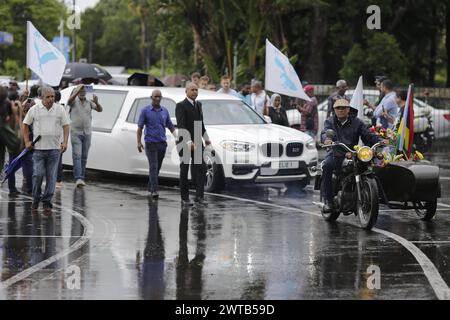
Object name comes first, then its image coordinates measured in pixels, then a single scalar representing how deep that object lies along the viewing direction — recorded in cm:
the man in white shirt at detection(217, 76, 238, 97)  2100
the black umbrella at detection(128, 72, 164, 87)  2383
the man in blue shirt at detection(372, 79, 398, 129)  1961
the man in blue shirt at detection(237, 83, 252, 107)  2279
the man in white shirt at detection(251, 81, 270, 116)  2133
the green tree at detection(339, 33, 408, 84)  3519
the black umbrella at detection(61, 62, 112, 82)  3369
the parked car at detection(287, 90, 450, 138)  2697
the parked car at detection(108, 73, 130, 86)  4160
